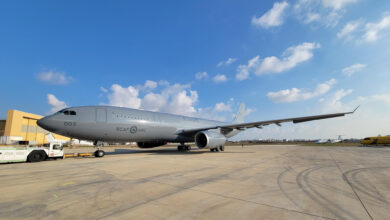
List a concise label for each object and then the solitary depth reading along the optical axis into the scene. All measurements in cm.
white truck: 850
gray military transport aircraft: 1074
